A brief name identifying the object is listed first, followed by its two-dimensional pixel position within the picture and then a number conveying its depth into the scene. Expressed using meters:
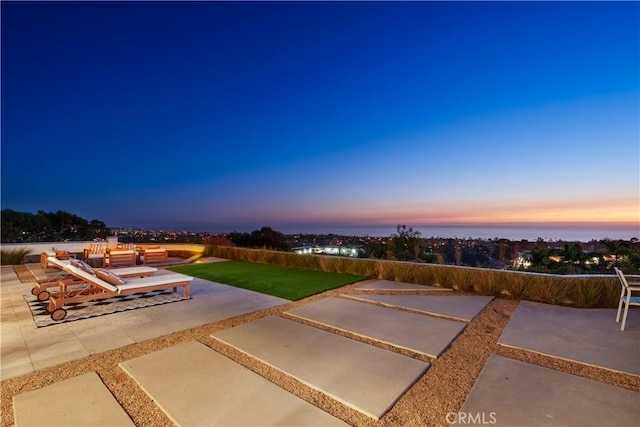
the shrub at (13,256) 9.42
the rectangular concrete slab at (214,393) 2.13
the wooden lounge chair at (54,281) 5.14
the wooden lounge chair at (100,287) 4.42
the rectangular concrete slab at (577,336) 3.10
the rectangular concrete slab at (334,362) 2.46
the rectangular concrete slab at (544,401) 2.13
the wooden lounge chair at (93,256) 9.25
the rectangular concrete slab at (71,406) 2.10
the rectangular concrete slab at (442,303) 4.69
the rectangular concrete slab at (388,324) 3.54
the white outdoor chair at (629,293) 3.61
